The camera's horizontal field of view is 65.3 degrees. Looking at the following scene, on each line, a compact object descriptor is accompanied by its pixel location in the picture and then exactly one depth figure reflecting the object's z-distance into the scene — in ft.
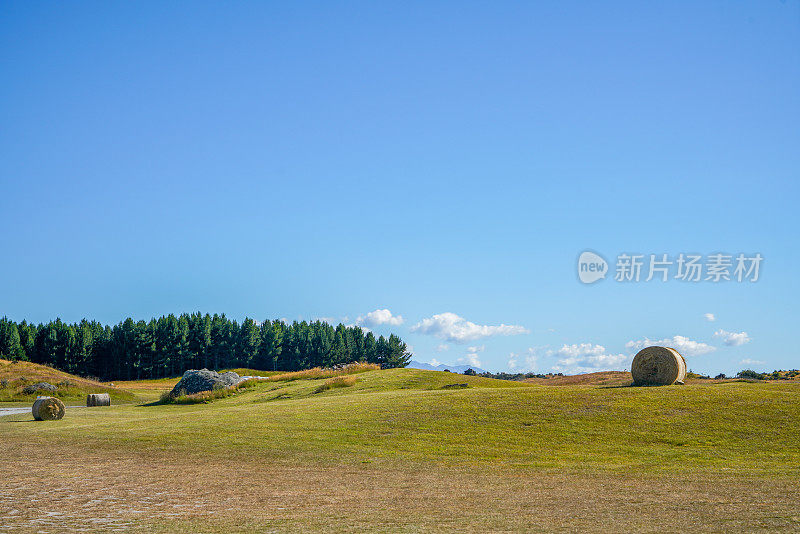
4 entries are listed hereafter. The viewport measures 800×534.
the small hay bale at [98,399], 164.14
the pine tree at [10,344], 399.30
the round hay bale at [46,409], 116.37
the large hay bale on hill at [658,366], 104.32
